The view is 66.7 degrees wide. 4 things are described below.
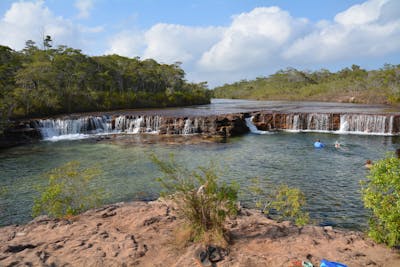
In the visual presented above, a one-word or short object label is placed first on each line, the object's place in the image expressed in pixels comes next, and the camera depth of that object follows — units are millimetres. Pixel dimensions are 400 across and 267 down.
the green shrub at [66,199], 6922
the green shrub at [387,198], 4900
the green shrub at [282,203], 6566
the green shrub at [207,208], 5336
